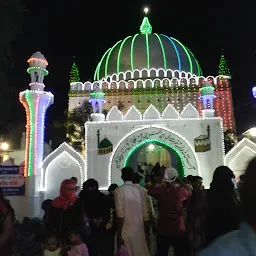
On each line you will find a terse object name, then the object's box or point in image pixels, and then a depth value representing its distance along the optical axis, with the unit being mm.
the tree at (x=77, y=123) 15754
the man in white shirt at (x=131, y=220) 3581
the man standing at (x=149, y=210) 3831
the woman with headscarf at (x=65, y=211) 3167
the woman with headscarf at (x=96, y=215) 3572
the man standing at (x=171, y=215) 3593
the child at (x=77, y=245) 3133
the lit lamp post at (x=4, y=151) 17765
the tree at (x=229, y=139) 14545
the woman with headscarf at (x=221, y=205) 2369
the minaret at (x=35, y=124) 11470
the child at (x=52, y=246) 3351
